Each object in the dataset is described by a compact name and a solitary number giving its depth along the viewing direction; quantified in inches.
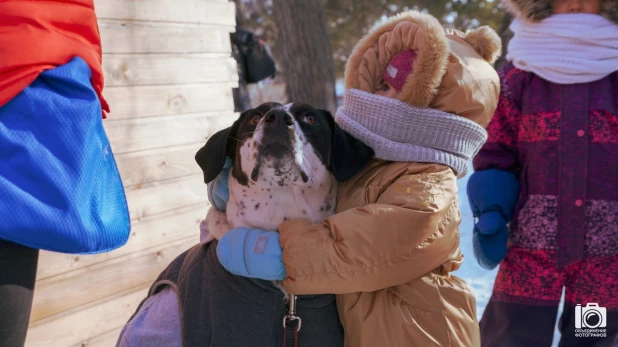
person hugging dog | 75.0
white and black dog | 83.4
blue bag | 64.5
